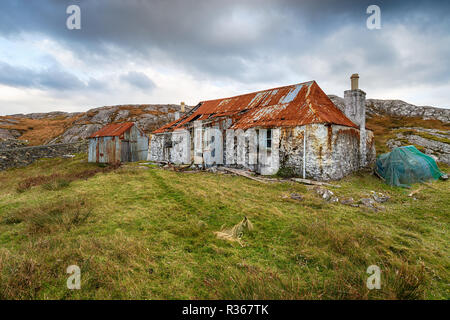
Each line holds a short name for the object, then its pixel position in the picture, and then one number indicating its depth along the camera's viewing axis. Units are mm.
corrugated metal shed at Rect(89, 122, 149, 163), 20547
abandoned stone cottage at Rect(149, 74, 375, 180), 12172
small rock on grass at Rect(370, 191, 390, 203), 8495
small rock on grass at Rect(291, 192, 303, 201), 8281
